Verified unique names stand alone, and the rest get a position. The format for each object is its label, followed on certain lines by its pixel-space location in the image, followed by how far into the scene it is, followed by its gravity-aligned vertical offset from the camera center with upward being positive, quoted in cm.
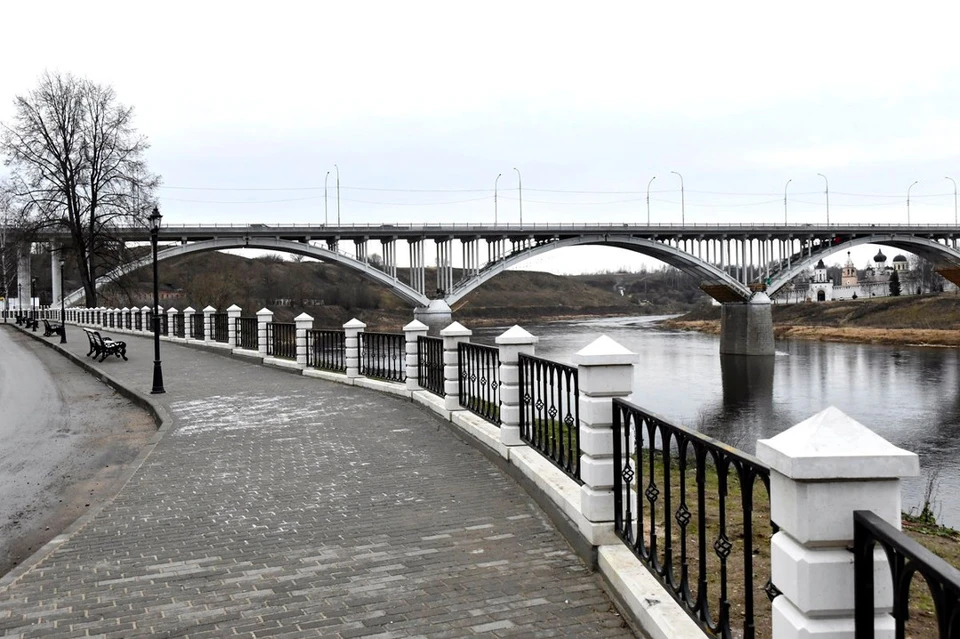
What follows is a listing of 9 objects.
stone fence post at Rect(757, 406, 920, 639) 226 -61
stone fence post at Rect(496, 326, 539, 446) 712 -72
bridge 5100 +392
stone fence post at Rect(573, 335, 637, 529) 460 -64
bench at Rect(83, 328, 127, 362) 2053 -99
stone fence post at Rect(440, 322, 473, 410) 948 -72
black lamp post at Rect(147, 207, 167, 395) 1362 -29
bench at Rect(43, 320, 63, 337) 3309 -83
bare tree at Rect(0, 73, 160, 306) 3844 +711
